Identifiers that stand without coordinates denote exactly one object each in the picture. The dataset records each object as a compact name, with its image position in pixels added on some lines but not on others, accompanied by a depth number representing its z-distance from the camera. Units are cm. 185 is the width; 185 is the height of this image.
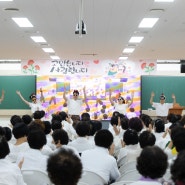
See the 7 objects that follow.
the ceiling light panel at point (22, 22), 768
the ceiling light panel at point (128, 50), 1225
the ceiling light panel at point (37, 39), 985
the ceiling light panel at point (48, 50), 1226
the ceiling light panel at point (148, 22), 768
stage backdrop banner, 1530
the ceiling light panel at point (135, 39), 1002
